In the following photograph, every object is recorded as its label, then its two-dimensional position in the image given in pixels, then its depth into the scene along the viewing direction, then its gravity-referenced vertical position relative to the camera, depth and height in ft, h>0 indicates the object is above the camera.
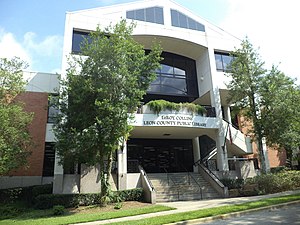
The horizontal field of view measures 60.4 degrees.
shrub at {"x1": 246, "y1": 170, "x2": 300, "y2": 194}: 54.34 -1.01
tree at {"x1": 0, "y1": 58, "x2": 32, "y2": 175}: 44.93 +11.54
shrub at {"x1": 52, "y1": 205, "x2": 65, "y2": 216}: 39.99 -3.97
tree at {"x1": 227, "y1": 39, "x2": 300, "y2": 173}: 57.82 +18.09
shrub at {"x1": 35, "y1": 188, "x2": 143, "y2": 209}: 47.01 -2.90
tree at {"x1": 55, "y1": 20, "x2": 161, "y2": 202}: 44.50 +14.54
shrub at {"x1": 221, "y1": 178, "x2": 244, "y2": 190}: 59.31 -1.01
